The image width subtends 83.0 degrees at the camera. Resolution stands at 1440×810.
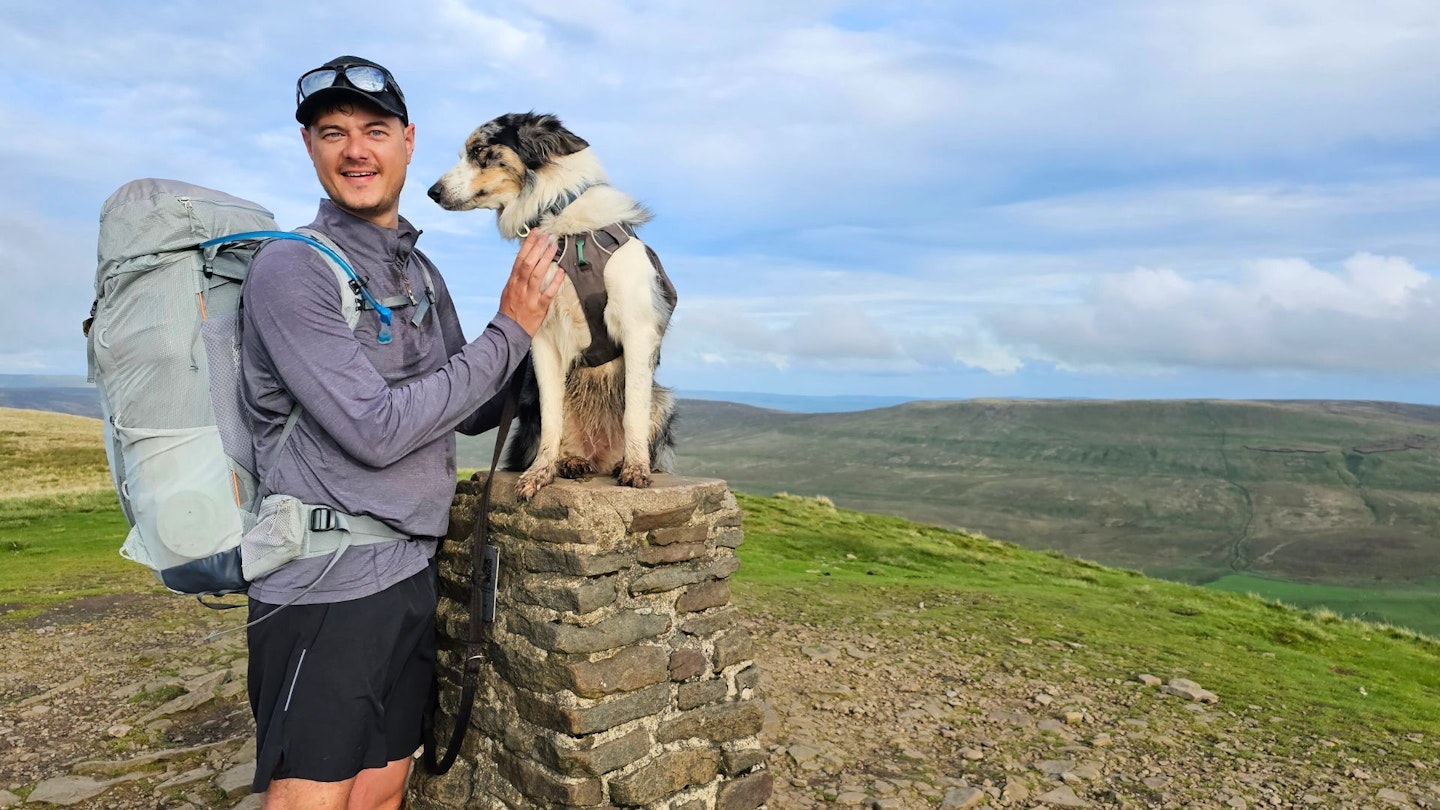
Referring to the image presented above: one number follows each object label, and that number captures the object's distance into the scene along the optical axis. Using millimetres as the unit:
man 2434
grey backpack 2383
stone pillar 3324
